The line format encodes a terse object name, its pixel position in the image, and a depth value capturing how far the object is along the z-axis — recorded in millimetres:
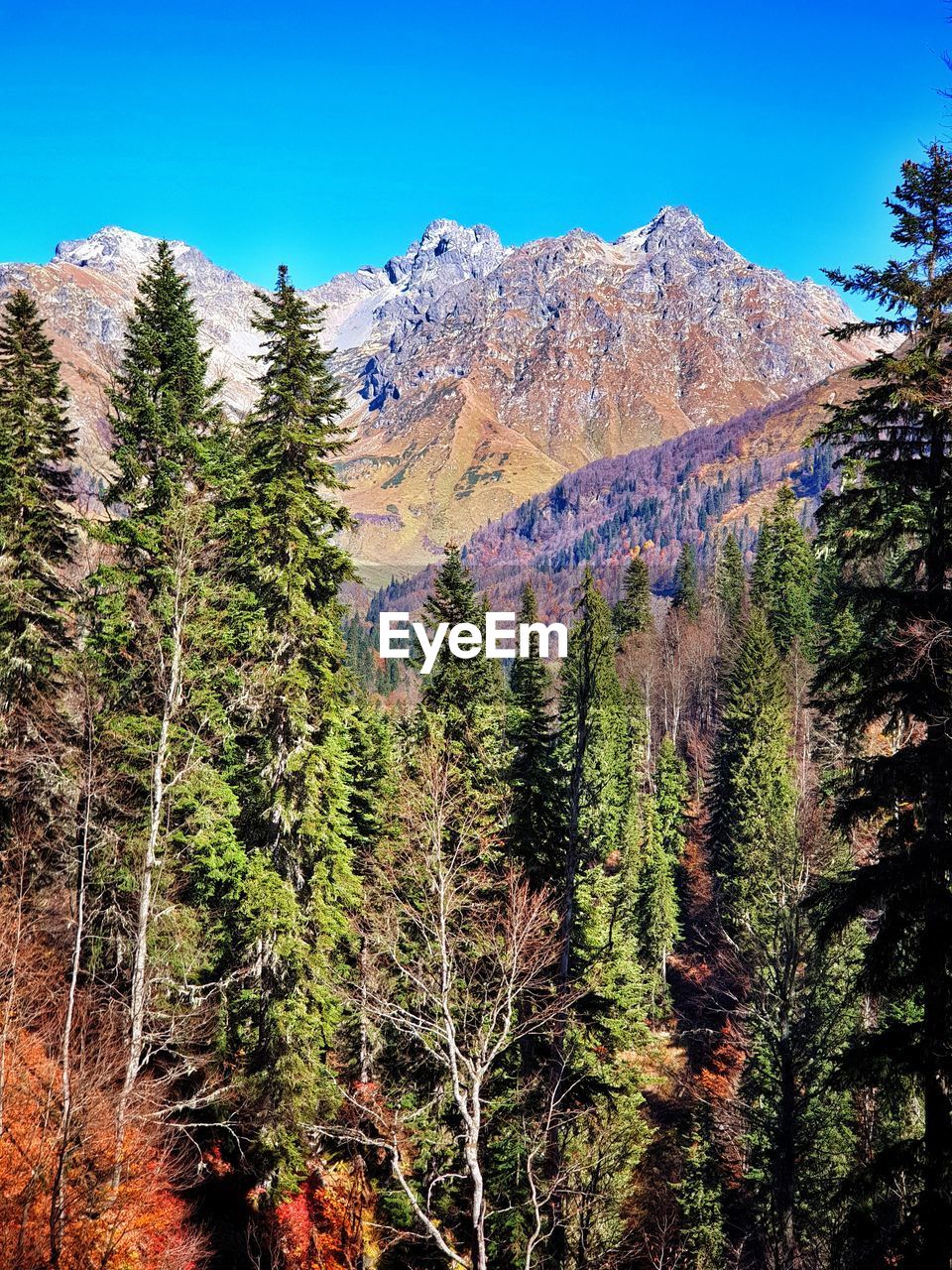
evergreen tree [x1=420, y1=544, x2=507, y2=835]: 19062
